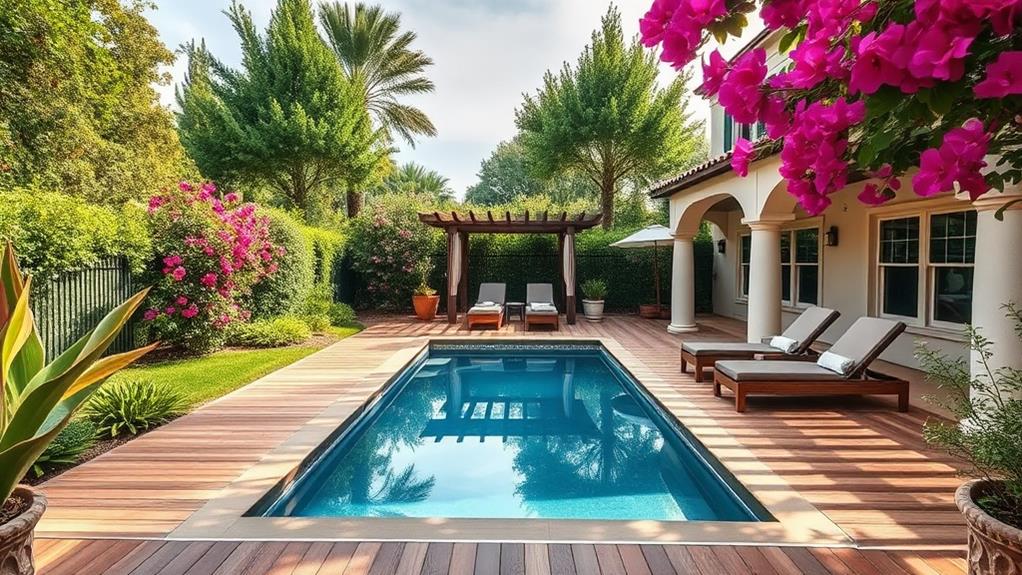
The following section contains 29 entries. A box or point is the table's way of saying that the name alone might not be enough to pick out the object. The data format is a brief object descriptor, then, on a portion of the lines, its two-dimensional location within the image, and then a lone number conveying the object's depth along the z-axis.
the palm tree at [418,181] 37.75
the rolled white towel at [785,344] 6.94
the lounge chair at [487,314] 12.41
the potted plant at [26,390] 2.07
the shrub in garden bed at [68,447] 4.04
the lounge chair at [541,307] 12.41
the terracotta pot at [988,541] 1.96
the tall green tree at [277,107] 18.19
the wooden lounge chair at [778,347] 6.83
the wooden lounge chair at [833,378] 5.68
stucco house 4.37
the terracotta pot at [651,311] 14.71
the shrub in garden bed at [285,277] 10.77
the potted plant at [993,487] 2.00
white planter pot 14.40
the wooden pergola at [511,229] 13.12
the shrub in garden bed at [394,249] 15.19
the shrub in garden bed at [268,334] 9.82
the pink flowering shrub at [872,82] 1.04
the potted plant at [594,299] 14.45
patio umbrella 13.18
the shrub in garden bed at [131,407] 4.97
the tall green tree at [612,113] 20.75
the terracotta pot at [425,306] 14.16
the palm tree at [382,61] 19.64
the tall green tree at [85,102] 12.17
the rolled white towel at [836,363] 5.82
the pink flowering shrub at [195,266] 8.41
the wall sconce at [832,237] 9.78
